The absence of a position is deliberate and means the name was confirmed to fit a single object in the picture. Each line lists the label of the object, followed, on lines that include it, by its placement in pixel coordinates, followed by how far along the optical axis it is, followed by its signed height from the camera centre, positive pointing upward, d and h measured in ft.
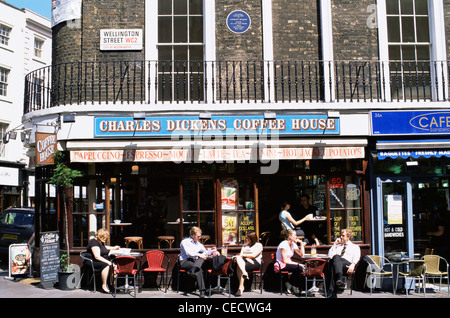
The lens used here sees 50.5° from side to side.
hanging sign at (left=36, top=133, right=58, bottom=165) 34.09 +4.01
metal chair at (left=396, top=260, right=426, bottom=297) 31.40 -5.02
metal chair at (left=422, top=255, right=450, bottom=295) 32.32 -4.49
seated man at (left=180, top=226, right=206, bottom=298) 31.48 -3.68
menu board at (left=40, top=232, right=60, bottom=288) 33.78 -3.98
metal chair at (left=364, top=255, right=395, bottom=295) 32.24 -4.94
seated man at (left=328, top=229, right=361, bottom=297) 31.14 -3.95
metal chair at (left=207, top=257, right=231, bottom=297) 31.89 -4.79
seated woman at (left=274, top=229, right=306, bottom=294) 31.91 -4.03
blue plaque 36.45 +13.61
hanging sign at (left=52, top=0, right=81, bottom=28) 36.60 +14.80
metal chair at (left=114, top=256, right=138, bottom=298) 30.98 -4.19
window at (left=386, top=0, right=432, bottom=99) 37.50 +12.29
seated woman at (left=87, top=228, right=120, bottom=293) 32.09 -3.48
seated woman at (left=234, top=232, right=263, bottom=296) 31.88 -3.95
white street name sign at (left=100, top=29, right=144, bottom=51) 36.14 +12.24
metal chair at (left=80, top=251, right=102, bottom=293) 32.17 -4.11
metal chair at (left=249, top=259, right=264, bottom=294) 32.46 -4.96
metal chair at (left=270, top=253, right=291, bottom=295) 31.99 -5.01
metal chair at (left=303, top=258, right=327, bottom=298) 30.91 -4.49
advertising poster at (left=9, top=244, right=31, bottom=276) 37.11 -4.37
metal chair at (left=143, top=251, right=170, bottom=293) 32.86 -3.98
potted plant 33.24 +0.55
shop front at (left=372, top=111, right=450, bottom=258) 34.60 +2.05
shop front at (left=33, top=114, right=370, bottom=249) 34.37 +1.34
